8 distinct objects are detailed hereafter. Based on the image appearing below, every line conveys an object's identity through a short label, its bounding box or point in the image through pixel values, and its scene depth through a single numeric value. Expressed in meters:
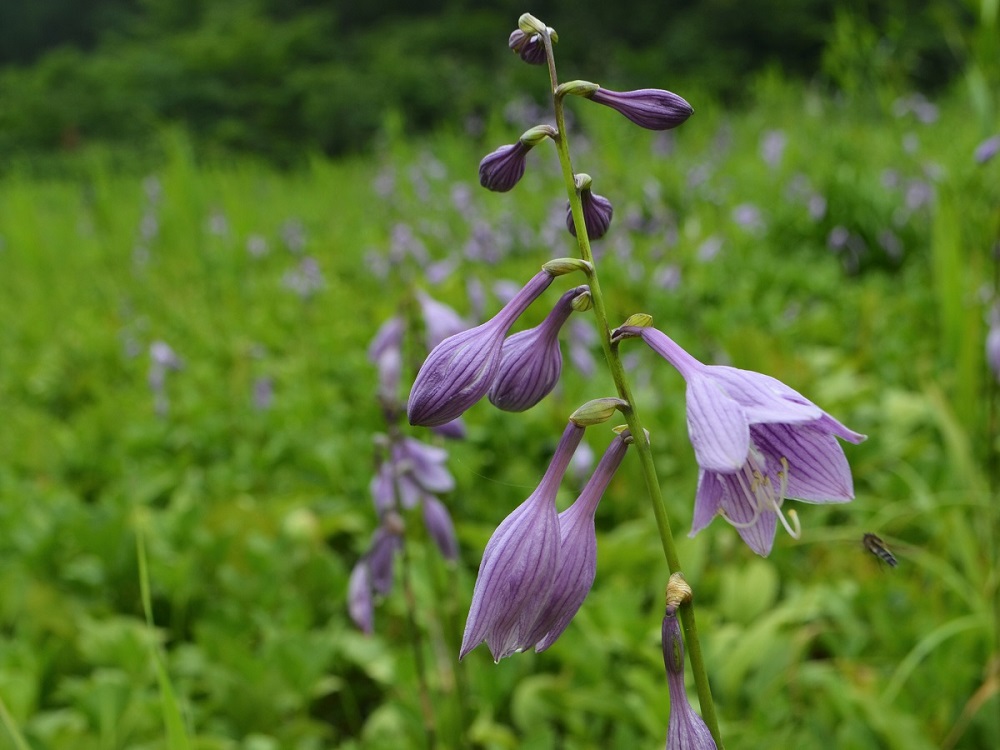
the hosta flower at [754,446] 0.17
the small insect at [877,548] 0.20
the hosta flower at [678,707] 0.18
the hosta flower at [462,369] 0.19
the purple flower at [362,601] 0.38
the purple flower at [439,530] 0.38
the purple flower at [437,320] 0.41
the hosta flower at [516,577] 0.19
